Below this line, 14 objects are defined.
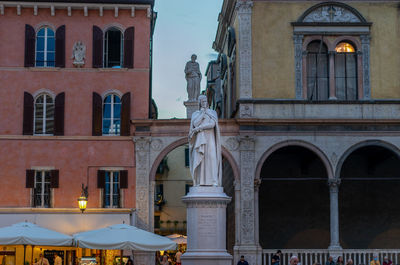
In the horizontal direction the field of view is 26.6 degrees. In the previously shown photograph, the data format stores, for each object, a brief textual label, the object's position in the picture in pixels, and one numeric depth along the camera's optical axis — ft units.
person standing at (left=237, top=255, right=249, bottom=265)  96.97
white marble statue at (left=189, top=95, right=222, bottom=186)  68.49
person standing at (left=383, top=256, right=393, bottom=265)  109.09
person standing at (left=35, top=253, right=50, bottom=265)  95.87
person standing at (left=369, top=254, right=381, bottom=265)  108.72
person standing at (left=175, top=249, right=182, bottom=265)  116.16
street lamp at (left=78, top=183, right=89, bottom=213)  107.34
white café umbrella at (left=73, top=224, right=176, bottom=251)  88.69
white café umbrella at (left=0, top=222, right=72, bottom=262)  89.35
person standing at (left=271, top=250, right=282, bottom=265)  95.32
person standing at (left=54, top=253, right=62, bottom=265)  103.76
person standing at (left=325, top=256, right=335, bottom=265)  100.89
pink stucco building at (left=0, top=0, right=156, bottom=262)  119.44
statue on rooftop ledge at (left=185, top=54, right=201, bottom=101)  125.90
